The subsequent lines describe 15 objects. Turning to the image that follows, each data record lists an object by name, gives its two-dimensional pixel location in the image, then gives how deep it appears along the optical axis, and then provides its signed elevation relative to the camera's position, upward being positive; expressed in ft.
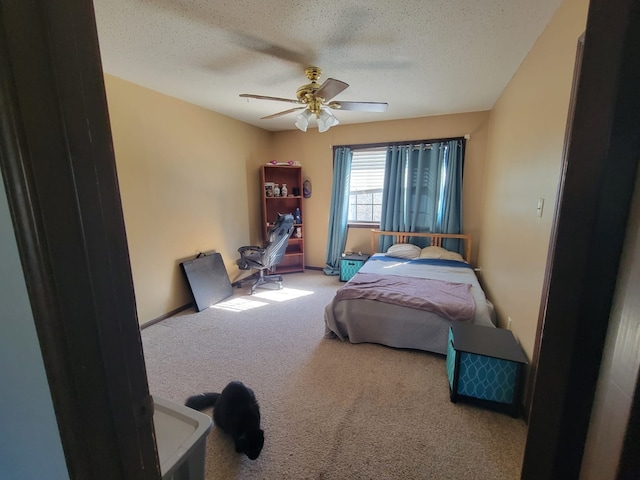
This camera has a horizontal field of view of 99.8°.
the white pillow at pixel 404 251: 12.37 -2.61
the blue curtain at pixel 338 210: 14.25 -0.82
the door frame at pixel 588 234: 1.19 -0.20
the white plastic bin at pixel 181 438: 2.47 -2.34
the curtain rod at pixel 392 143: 12.35 +2.49
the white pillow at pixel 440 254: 11.91 -2.67
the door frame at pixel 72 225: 1.15 -0.14
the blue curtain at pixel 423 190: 12.41 +0.18
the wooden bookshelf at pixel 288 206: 15.35 -0.64
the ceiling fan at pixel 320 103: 7.07 +2.67
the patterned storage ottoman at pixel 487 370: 5.50 -3.66
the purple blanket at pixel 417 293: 7.35 -2.97
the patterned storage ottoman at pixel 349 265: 13.70 -3.55
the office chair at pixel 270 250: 12.67 -2.57
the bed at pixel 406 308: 7.41 -3.22
